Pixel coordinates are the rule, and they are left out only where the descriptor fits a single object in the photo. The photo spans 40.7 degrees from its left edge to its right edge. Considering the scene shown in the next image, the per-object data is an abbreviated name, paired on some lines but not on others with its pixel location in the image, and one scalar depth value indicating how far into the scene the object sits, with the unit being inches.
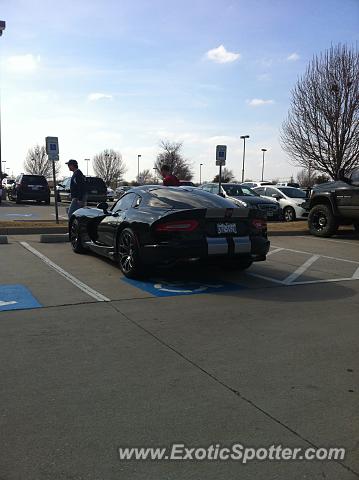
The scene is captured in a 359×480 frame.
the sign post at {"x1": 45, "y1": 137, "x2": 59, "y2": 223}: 547.8
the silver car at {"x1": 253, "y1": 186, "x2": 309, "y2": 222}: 773.3
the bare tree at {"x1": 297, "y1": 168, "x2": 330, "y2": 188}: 2816.2
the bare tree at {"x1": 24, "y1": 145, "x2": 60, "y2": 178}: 3198.8
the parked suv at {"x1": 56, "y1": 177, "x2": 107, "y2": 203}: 951.0
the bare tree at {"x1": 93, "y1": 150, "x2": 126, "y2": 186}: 3218.5
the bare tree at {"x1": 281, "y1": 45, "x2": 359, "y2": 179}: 742.5
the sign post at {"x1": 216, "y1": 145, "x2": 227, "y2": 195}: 644.1
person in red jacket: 421.7
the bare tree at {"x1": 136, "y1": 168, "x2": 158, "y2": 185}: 3371.1
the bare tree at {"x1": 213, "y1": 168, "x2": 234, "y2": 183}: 3798.2
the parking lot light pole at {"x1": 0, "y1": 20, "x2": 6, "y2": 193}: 810.2
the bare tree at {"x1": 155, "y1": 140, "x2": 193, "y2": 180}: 2529.0
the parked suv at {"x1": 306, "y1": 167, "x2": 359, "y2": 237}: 509.4
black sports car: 263.7
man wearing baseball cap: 468.8
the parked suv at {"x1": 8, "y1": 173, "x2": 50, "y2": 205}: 1063.6
